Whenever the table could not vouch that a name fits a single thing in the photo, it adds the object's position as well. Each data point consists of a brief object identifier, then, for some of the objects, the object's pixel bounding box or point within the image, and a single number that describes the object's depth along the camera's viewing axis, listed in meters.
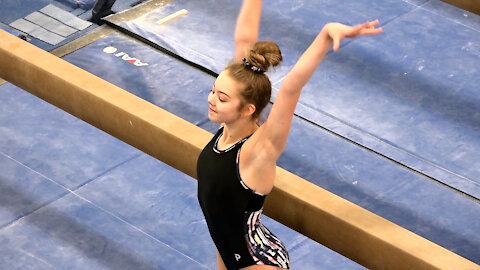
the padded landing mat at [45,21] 9.52
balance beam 4.66
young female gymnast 4.45
